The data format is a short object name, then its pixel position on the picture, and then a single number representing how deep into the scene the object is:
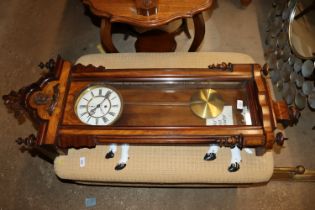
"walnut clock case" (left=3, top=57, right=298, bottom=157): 1.05
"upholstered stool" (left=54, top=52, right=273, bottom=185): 1.22
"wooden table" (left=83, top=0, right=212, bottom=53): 1.43
